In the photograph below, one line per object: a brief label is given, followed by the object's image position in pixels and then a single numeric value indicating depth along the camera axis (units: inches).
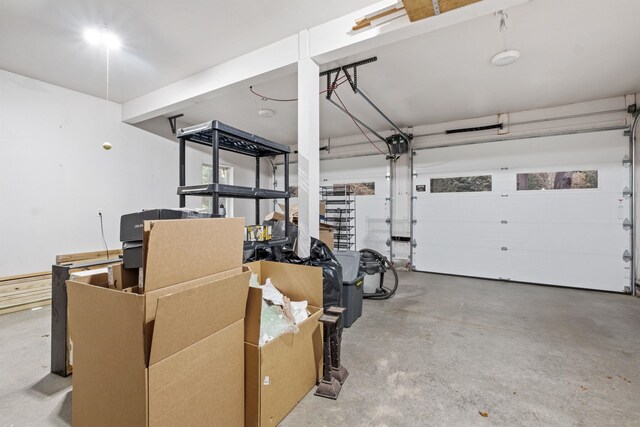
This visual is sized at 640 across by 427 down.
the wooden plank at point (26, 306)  128.8
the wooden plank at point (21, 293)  129.8
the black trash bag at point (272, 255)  92.9
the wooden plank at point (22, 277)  136.9
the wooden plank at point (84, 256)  153.1
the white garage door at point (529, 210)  169.9
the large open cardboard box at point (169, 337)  39.4
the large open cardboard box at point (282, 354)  54.9
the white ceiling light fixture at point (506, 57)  117.6
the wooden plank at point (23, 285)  132.5
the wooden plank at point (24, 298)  129.1
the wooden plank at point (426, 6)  77.4
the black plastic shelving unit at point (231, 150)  74.7
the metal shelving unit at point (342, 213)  248.4
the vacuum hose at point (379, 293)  149.6
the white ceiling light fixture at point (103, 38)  107.3
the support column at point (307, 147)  108.1
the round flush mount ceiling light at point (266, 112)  188.9
